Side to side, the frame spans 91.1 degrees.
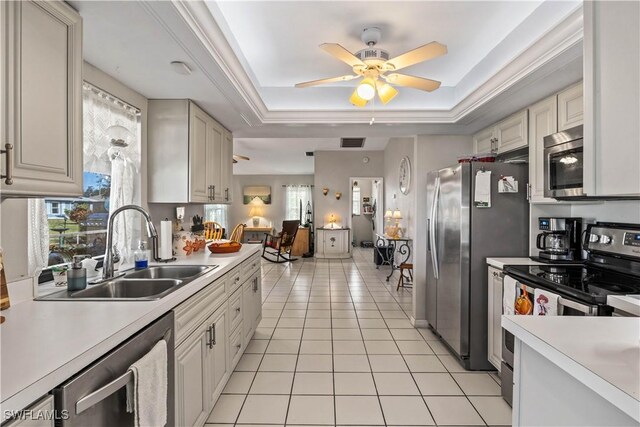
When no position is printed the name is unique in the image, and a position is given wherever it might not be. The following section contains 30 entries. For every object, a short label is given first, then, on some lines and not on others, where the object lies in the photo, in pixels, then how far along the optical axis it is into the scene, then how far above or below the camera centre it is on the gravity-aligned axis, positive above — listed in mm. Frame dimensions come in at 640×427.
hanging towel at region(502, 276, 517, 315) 2041 -540
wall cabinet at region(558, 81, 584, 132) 1955 +689
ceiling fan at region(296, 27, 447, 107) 1871 +952
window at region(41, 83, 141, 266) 1747 +157
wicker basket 2668 -309
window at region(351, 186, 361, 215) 10508 +384
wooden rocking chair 7289 -698
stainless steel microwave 1897 +317
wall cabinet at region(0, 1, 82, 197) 1009 +401
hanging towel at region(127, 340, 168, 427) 1049 -626
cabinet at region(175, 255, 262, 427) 1475 -764
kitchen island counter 739 -398
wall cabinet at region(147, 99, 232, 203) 2439 +474
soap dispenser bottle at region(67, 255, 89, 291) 1520 -325
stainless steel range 1512 -370
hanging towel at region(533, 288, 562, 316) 1664 -494
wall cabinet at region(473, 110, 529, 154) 2510 +696
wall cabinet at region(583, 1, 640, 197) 953 +375
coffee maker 2238 -201
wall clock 5324 +667
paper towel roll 2338 -215
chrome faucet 1715 -248
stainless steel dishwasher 829 -514
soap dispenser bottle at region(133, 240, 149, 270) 2023 -313
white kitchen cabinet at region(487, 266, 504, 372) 2301 -782
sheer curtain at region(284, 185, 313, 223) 10414 +436
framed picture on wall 10555 +633
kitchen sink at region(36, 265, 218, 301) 1426 -398
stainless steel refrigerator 2492 -210
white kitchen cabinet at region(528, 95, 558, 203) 2197 +574
